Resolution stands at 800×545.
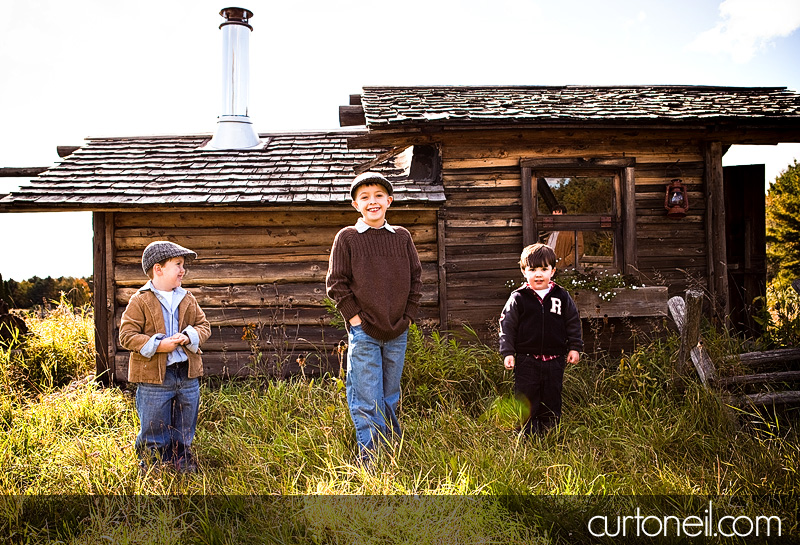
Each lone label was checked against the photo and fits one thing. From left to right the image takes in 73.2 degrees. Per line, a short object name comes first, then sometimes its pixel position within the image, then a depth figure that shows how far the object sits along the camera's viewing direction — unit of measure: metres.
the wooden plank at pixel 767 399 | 4.43
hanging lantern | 6.71
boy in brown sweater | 3.69
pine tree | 17.83
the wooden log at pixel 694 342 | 4.62
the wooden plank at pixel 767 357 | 4.75
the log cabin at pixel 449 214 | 6.40
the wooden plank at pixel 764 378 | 4.59
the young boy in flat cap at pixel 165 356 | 3.57
